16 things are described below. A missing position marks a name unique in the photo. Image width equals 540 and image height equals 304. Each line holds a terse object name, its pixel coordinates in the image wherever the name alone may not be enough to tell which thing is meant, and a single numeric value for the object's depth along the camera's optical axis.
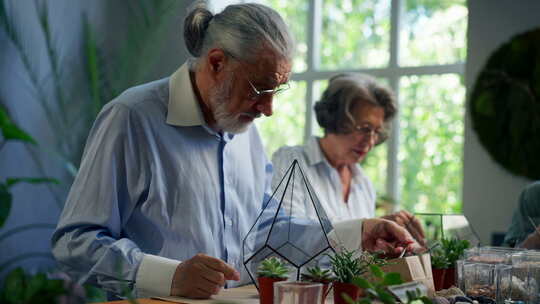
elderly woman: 3.46
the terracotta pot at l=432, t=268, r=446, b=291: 1.91
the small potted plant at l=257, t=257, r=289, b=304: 1.52
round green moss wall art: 5.51
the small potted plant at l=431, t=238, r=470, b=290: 1.92
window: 6.26
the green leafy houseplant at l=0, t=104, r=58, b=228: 1.51
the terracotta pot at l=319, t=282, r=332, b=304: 1.52
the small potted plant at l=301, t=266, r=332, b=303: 1.52
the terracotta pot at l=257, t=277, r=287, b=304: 1.51
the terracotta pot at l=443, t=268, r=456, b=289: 1.96
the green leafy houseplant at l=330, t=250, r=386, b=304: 1.53
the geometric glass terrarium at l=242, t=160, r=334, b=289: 1.59
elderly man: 1.89
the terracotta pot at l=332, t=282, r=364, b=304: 1.53
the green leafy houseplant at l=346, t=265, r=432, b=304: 1.10
